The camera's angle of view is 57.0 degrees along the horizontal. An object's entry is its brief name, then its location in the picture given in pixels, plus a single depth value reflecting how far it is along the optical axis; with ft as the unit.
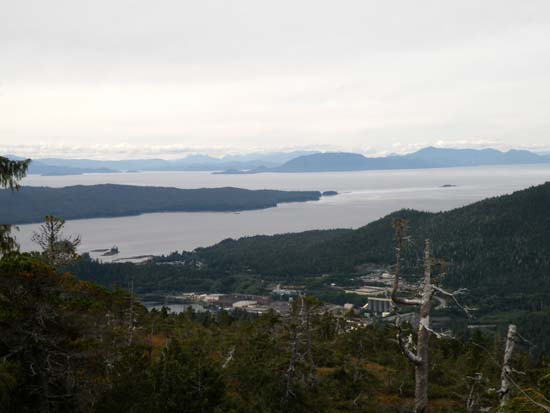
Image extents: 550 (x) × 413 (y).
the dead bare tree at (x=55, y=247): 67.51
